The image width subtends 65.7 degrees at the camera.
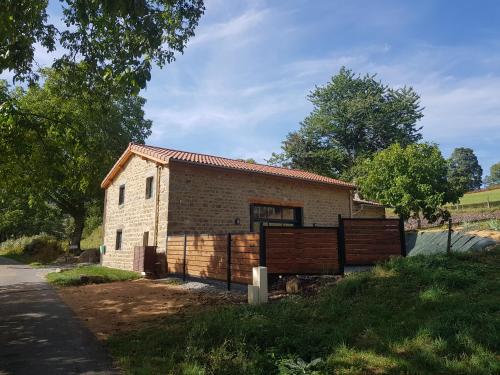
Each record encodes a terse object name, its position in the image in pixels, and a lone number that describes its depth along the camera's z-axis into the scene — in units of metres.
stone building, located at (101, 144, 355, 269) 16.14
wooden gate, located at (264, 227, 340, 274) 10.31
